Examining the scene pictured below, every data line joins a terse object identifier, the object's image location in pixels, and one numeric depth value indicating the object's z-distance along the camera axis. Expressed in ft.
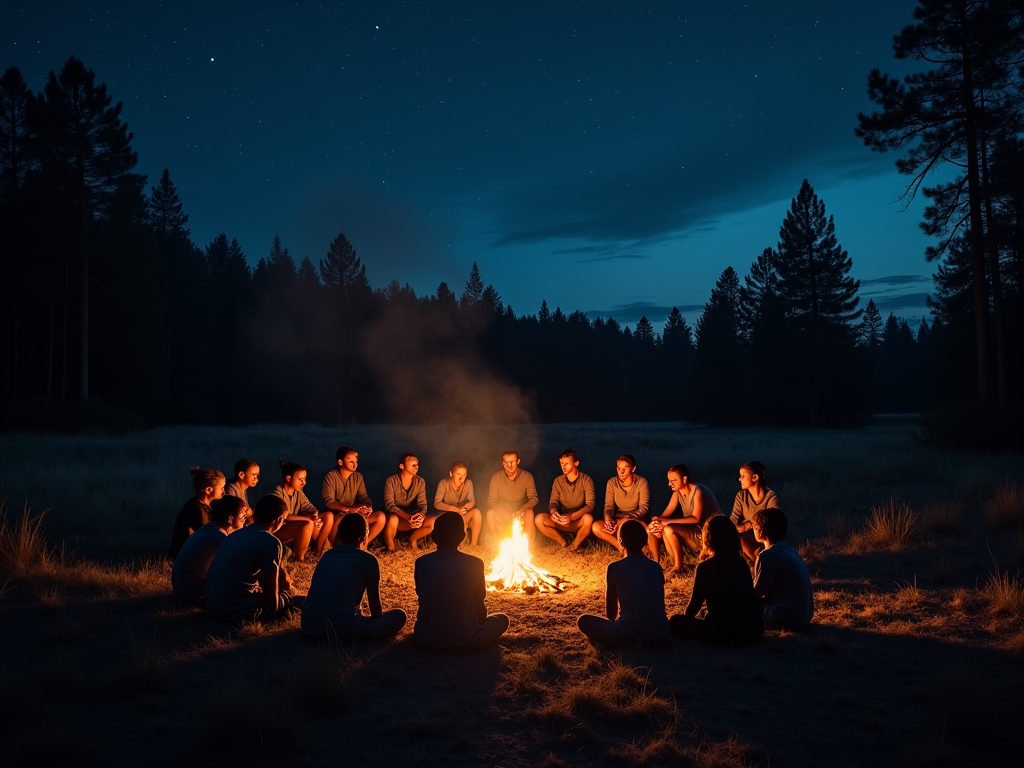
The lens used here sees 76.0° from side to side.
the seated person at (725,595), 17.25
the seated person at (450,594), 16.98
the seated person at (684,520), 25.76
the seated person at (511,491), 30.51
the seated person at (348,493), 28.73
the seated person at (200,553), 20.21
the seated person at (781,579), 18.74
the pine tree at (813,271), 143.02
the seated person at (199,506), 22.85
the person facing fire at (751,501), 24.56
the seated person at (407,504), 29.37
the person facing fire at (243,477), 25.22
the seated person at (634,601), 17.30
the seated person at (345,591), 17.31
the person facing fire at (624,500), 28.07
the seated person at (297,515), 26.68
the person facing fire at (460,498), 30.19
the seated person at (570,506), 29.35
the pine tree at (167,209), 177.37
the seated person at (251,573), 18.51
